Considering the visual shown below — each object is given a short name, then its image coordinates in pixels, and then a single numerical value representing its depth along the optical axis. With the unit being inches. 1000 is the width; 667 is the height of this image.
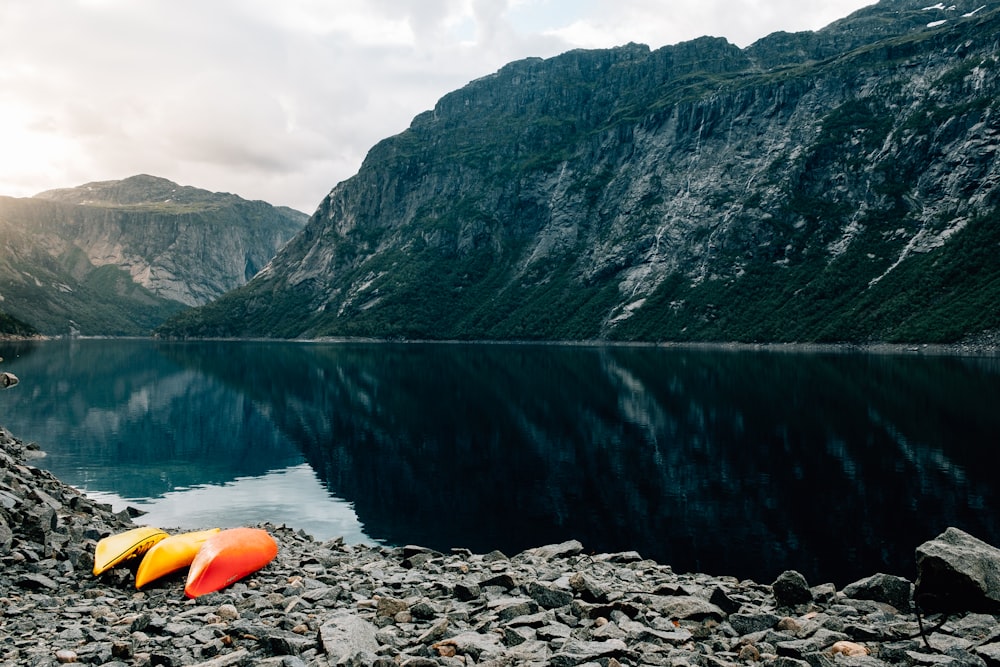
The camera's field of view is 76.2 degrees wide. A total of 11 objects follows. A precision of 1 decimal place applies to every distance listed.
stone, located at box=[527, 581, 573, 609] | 651.5
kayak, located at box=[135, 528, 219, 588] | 798.5
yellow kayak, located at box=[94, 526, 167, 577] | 826.2
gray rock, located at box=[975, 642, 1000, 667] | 468.4
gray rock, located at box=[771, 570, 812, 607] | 667.4
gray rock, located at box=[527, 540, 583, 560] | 1007.6
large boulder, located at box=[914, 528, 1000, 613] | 569.3
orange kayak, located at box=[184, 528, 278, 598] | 778.8
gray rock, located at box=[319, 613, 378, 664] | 526.3
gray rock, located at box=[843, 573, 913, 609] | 632.4
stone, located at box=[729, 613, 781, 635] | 588.7
